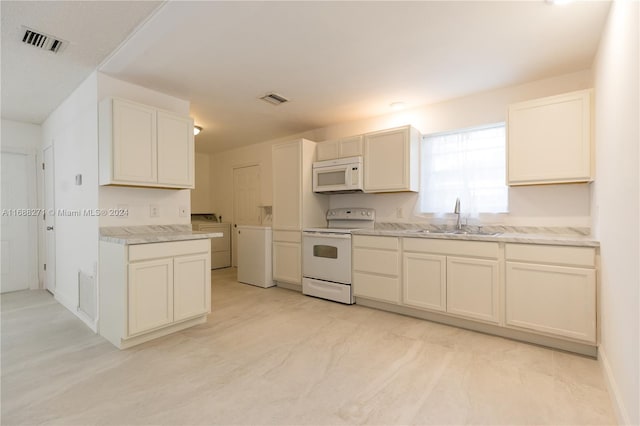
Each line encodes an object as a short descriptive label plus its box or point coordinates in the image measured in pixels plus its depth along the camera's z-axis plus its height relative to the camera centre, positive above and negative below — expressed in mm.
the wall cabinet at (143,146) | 2625 +614
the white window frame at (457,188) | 3184 +245
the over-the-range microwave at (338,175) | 3859 +474
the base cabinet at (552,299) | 2264 -720
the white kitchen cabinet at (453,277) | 2689 -648
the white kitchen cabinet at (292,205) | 4211 +79
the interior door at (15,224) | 4145 -172
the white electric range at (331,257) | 3678 -605
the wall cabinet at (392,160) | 3525 +608
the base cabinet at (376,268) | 3293 -662
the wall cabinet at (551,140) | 2490 +603
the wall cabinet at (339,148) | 3918 +848
